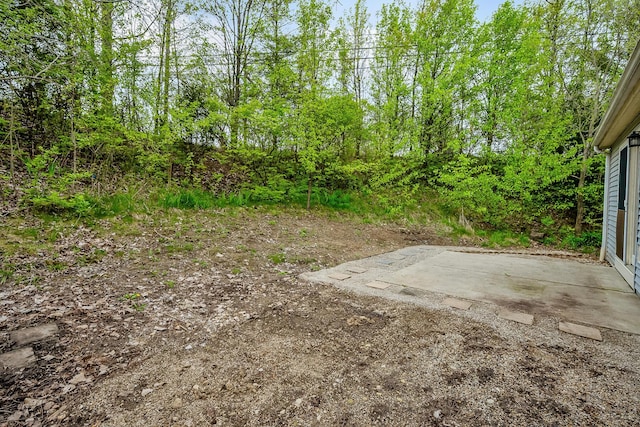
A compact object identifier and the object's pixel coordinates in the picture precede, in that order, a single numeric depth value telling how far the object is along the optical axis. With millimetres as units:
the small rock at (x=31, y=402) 1413
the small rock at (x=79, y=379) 1596
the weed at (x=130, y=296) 2609
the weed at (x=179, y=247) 3907
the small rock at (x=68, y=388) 1522
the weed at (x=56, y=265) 2974
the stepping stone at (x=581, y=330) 2094
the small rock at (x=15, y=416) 1326
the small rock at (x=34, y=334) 1923
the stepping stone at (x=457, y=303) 2614
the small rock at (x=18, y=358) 1681
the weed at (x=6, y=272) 2668
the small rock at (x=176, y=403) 1423
